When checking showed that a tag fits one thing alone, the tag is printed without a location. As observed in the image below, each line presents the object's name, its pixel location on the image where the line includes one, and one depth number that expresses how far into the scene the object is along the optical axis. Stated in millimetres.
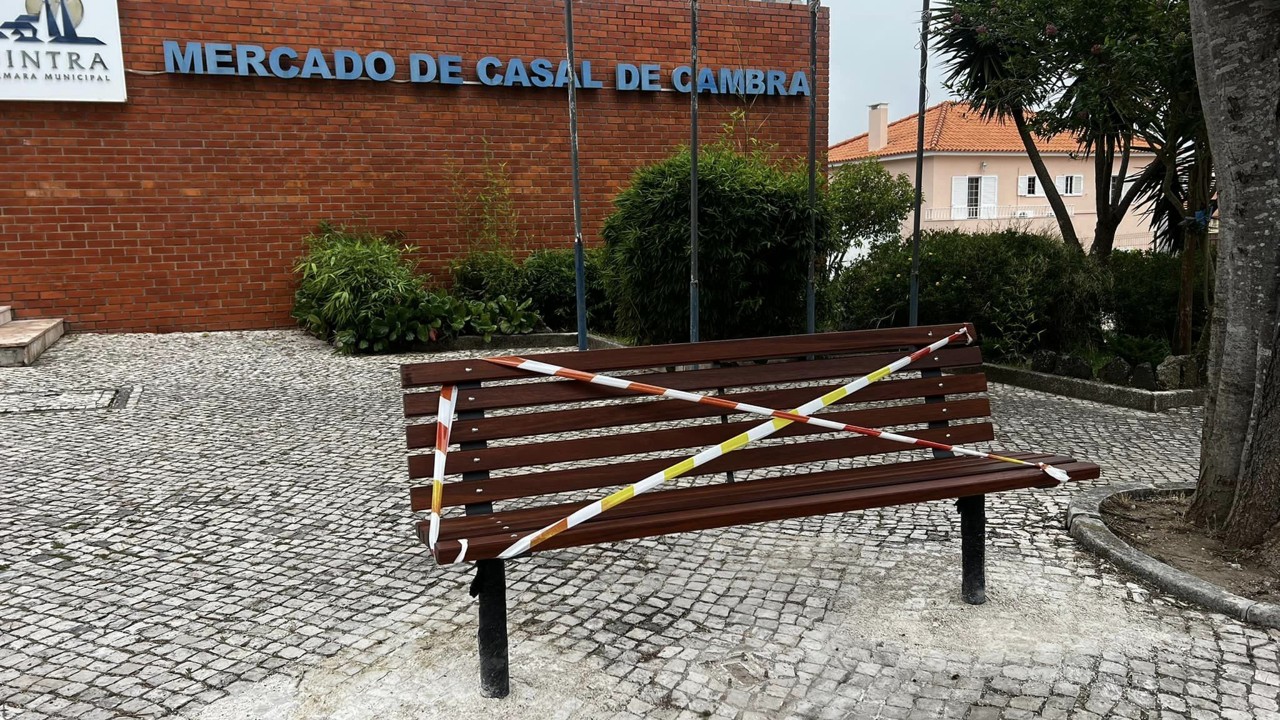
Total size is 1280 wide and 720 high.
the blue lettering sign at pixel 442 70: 11344
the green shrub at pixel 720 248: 8516
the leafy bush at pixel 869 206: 14875
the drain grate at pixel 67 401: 7398
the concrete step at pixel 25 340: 9117
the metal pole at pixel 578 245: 8281
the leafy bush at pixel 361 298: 10367
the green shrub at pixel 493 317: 10898
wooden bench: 2996
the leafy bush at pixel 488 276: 11818
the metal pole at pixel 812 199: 7082
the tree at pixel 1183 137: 7289
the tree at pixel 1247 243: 3756
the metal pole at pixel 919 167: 7334
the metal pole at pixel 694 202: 7031
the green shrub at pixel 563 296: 11430
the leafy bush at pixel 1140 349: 8289
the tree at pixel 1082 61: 7520
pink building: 39750
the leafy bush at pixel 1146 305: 9438
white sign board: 10680
